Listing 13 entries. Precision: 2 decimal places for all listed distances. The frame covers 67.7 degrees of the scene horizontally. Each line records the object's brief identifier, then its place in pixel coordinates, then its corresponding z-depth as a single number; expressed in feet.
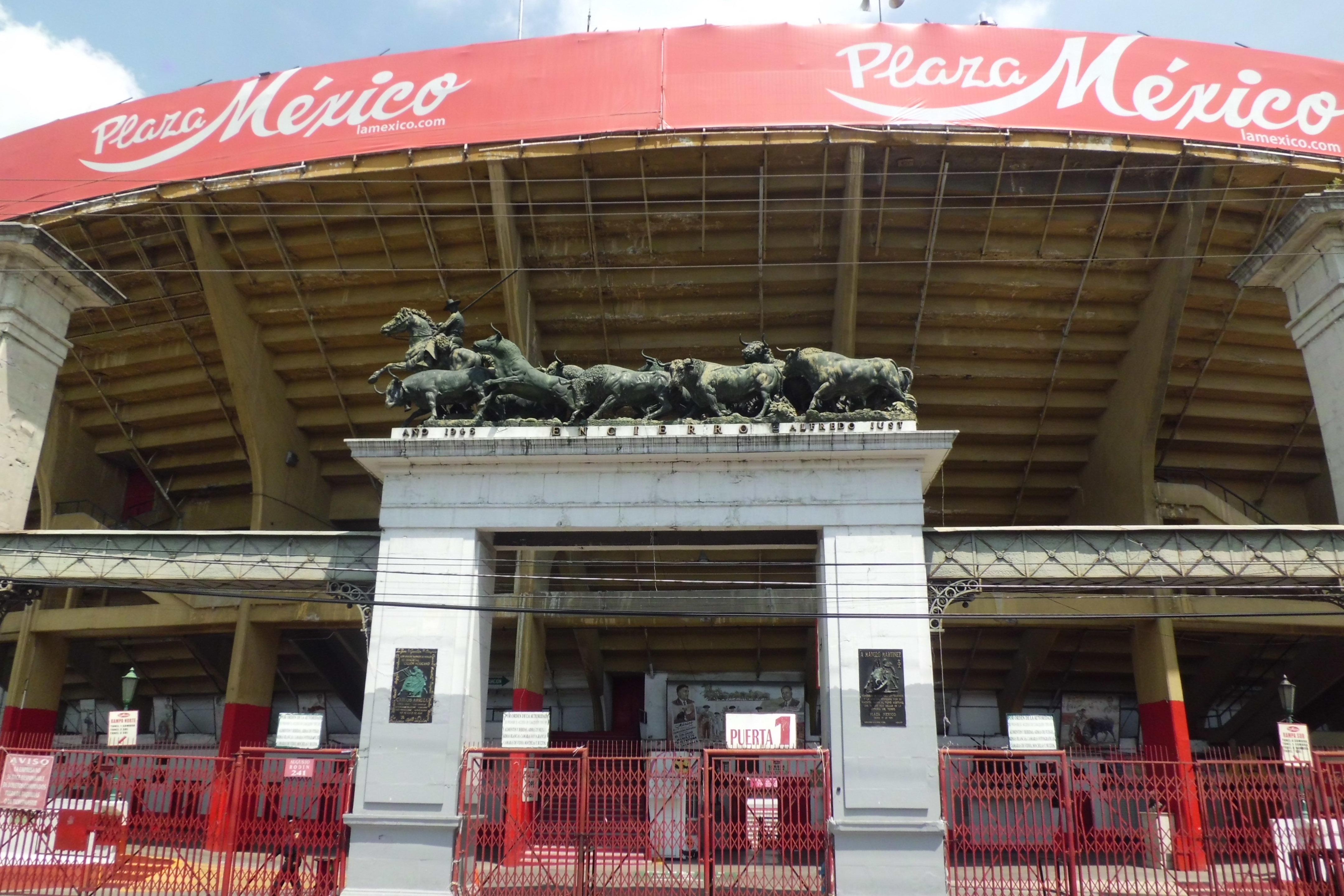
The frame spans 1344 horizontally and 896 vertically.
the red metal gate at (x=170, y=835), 48.44
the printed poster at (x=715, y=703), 97.09
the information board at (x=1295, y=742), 50.98
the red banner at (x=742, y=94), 69.36
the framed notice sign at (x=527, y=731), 51.85
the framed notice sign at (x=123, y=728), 57.11
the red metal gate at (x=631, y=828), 47.75
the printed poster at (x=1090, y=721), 95.09
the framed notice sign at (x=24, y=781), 51.06
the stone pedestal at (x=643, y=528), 49.44
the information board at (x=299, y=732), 51.49
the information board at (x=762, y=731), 52.85
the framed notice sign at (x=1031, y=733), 49.03
